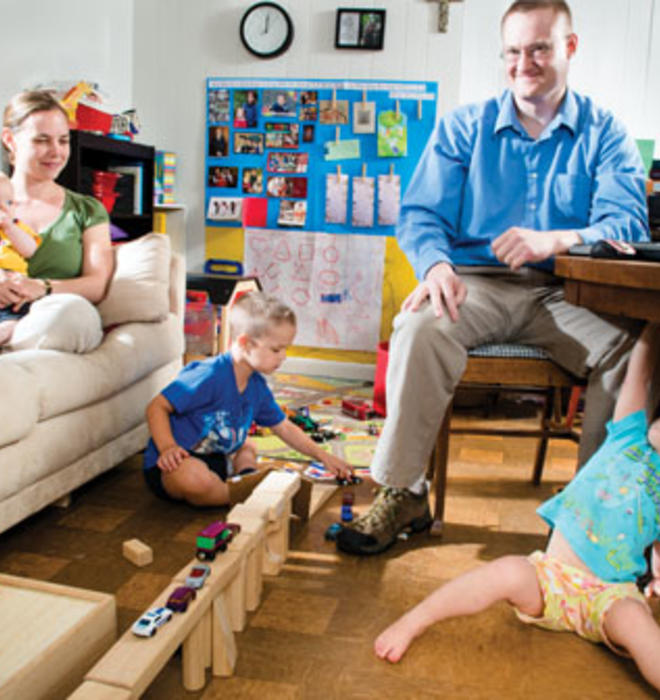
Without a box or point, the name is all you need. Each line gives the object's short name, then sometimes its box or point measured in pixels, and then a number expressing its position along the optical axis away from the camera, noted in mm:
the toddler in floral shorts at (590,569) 1332
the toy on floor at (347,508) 1882
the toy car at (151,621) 1040
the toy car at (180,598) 1106
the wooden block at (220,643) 1223
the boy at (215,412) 1862
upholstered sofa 1621
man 1708
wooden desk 1229
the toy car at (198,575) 1177
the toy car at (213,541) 1272
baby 1982
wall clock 3689
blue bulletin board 3641
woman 2143
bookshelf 2973
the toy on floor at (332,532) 1793
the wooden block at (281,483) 1629
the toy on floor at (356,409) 2990
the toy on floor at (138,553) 1603
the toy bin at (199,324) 3506
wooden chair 1792
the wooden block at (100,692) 918
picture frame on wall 3594
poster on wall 3783
